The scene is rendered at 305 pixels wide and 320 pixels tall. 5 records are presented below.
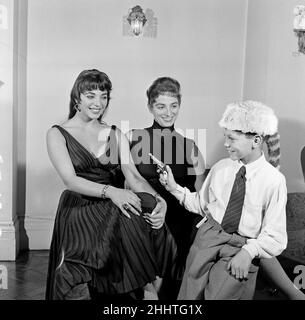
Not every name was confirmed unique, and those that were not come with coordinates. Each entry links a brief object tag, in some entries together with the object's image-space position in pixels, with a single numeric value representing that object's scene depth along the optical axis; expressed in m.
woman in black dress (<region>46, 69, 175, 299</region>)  1.84
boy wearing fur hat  1.59
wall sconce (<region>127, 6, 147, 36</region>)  2.08
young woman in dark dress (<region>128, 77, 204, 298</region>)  1.96
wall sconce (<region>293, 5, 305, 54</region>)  1.96
